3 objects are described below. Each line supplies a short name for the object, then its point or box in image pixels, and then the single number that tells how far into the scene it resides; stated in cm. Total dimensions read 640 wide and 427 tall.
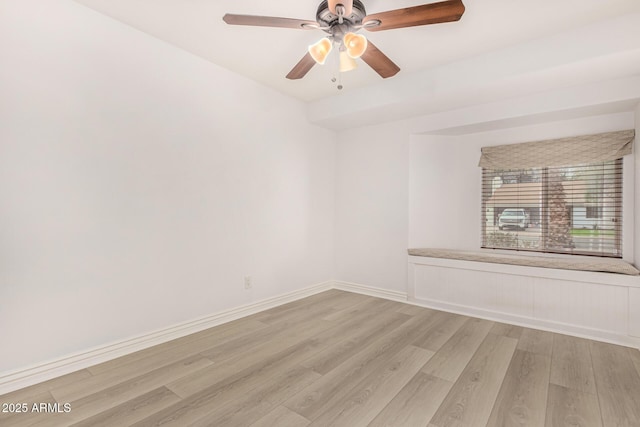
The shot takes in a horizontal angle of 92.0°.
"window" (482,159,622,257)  306
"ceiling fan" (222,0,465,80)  163
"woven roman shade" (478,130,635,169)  293
